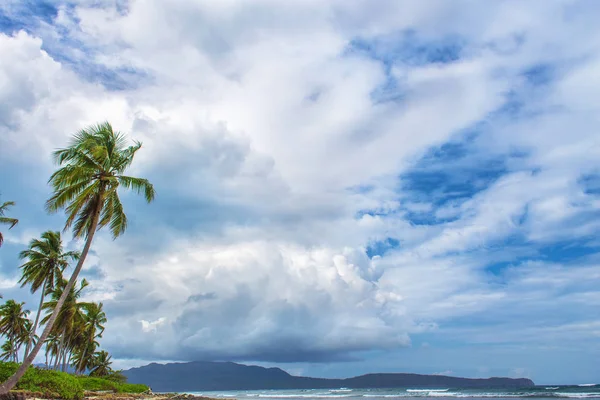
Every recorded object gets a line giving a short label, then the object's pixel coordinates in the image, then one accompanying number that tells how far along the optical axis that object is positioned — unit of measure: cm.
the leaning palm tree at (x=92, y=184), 1812
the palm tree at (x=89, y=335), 5406
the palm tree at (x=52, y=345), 5094
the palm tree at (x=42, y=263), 3166
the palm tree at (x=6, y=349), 5116
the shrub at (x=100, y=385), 3699
